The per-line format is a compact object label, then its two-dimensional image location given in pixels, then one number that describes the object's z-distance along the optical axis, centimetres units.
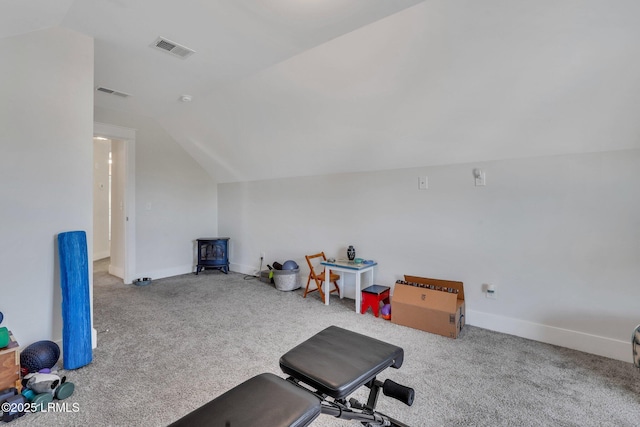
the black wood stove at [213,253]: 508
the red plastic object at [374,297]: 320
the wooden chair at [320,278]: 376
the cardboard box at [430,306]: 269
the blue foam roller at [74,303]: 215
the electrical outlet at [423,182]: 325
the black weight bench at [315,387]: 92
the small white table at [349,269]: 332
